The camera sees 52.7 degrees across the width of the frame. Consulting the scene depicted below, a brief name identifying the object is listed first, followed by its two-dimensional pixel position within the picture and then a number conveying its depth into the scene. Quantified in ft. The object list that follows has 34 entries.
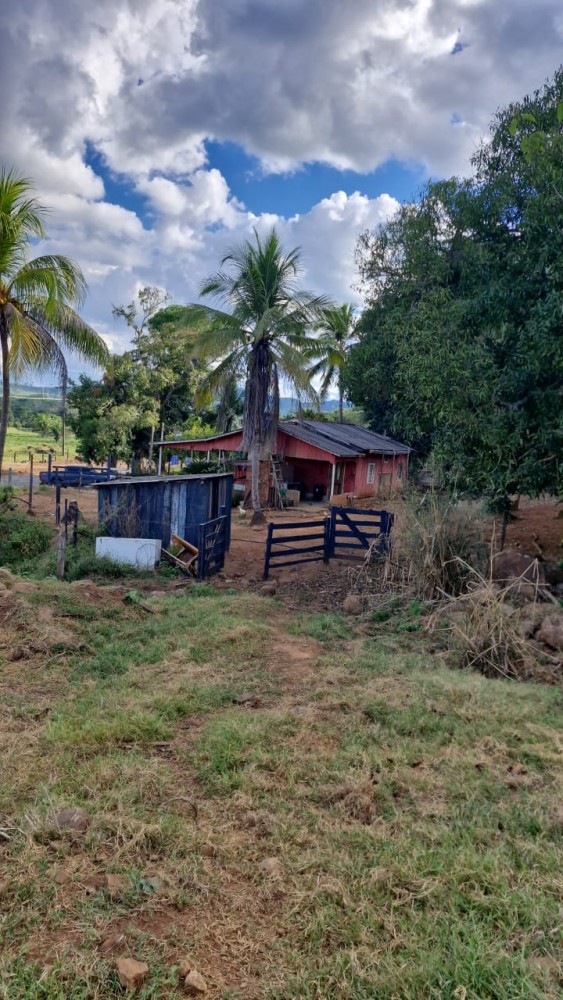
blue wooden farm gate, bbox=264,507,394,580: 39.22
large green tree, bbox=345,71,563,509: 30.53
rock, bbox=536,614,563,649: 24.07
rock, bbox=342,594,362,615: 31.09
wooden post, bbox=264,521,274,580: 39.34
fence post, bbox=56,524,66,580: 33.84
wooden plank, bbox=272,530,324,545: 39.68
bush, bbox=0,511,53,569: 41.18
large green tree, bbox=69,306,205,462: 101.86
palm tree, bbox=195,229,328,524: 61.01
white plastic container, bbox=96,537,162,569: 38.68
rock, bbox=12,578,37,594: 26.37
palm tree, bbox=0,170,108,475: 39.91
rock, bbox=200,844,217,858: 10.76
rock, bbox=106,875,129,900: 9.50
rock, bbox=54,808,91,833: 11.03
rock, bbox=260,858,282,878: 10.25
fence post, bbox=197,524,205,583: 37.14
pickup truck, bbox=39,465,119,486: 87.35
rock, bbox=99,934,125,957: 8.46
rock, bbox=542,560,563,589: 36.09
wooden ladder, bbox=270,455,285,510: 81.71
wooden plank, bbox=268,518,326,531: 38.81
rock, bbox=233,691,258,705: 18.20
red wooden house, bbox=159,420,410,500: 82.53
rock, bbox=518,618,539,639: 24.81
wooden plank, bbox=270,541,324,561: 39.78
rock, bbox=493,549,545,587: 34.37
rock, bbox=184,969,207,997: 7.91
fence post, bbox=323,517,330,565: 41.71
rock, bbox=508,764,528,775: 13.99
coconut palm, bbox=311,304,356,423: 121.27
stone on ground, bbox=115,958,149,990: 7.88
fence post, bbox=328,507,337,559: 41.63
